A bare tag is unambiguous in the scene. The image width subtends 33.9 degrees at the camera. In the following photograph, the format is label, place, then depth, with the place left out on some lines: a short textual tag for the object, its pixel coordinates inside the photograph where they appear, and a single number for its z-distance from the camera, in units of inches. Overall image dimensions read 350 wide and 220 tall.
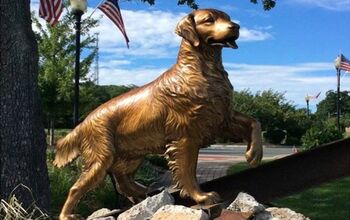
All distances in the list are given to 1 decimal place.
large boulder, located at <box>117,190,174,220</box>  134.6
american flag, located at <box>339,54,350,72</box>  977.5
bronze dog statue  130.7
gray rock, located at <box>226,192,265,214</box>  135.4
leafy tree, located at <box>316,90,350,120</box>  2914.6
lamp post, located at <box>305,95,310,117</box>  2068.2
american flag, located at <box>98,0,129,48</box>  452.4
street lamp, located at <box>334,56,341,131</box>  998.2
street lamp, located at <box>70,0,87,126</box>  439.8
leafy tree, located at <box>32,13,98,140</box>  1110.2
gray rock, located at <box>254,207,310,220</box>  146.4
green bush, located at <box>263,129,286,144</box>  1689.2
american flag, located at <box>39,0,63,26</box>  446.6
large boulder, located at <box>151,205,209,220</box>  126.1
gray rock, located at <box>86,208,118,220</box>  142.4
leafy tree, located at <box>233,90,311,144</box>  1713.0
